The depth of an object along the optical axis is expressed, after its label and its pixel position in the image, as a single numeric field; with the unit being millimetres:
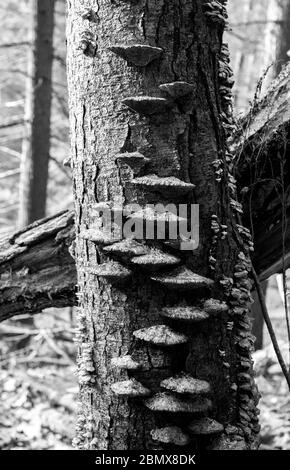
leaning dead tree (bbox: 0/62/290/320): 2322
